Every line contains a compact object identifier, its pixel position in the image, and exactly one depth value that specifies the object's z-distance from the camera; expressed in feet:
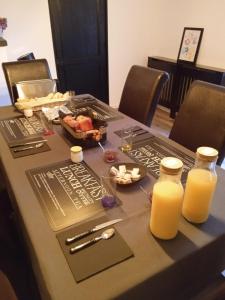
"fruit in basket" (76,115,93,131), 4.20
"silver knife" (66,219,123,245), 2.39
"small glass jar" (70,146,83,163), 3.63
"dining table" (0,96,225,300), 2.02
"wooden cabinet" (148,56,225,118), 9.49
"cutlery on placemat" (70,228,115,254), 2.31
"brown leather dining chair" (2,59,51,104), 6.81
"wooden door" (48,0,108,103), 10.42
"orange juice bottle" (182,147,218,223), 2.34
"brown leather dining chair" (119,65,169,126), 5.62
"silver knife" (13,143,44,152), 4.06
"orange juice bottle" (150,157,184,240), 2.14
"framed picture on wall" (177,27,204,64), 10.46
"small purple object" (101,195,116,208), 2.79
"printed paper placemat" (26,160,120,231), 2.71
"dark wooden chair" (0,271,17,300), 2.60
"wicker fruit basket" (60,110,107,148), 4.03
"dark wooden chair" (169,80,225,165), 4.15
